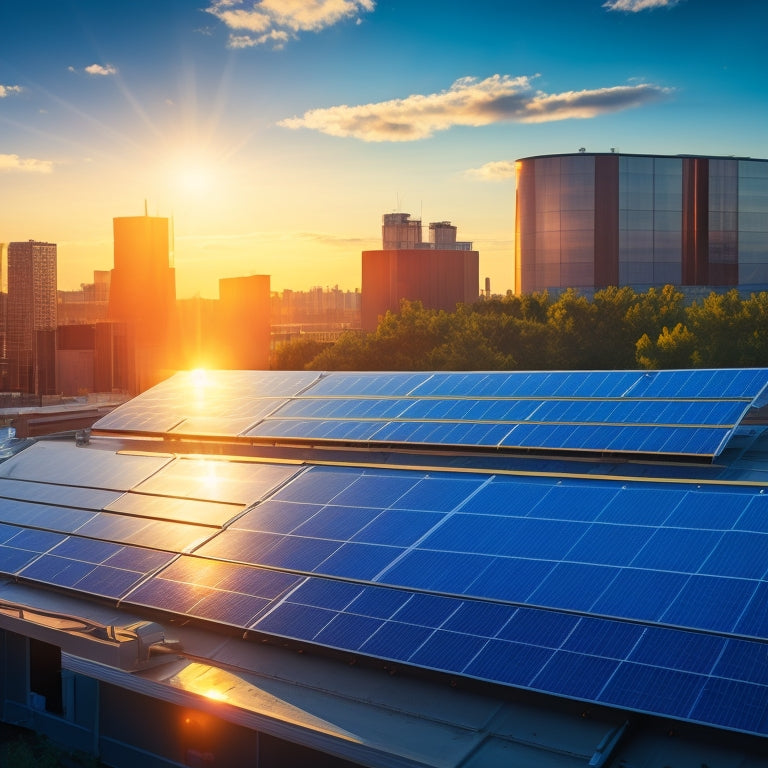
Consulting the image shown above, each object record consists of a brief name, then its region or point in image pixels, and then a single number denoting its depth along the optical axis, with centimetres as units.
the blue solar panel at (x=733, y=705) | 1527
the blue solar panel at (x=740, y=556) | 1869
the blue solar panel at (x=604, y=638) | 1748
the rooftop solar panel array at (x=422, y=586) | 1677
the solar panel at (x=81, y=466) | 3164
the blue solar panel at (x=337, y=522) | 2380
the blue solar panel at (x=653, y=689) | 1598
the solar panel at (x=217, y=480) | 2788
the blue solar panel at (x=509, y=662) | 1748
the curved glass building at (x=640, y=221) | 13200
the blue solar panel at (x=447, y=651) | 1830
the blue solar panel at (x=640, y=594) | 1831
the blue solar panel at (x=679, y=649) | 1670
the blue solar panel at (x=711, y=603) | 1756
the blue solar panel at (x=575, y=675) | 1678
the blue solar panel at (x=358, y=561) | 2175
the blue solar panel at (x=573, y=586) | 1906
